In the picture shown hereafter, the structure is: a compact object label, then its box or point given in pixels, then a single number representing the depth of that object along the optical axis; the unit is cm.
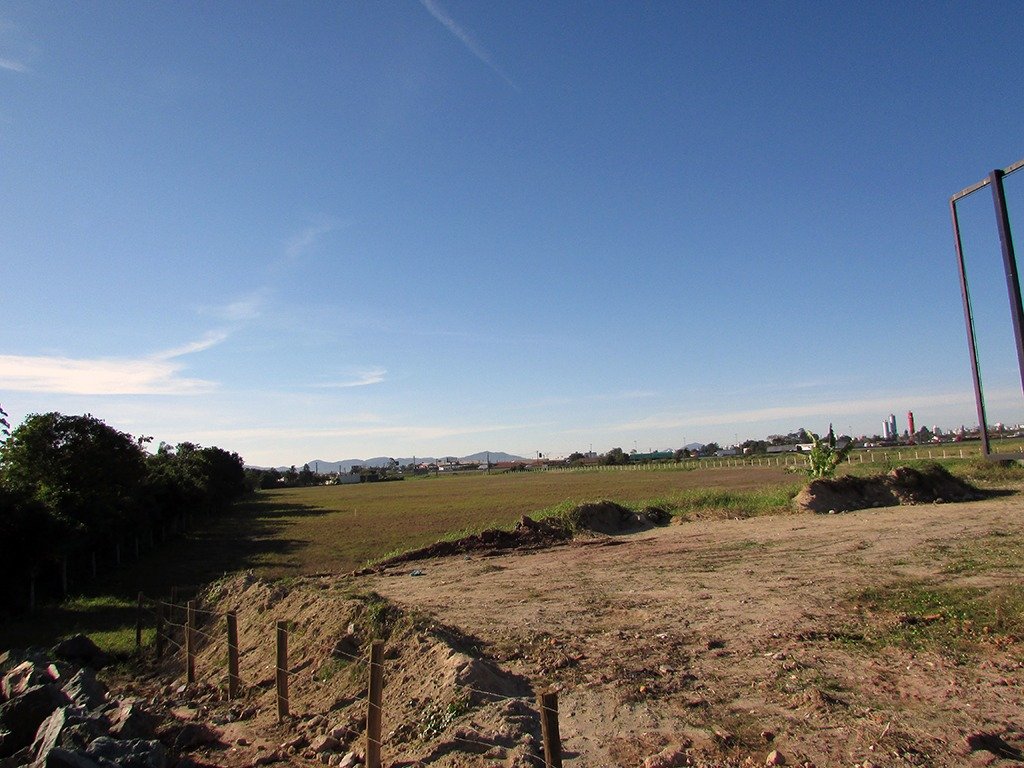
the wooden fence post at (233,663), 1080
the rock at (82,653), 1361
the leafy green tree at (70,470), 2214
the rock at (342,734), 809
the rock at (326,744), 793
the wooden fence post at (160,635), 1422
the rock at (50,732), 739
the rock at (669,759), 637
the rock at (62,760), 643
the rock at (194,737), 865
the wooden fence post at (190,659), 1195
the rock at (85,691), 923
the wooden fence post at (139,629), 1484
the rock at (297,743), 830
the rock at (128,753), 709
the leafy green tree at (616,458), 17412
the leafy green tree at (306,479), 17075
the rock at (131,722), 822
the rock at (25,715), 837
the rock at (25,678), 964
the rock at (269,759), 805
